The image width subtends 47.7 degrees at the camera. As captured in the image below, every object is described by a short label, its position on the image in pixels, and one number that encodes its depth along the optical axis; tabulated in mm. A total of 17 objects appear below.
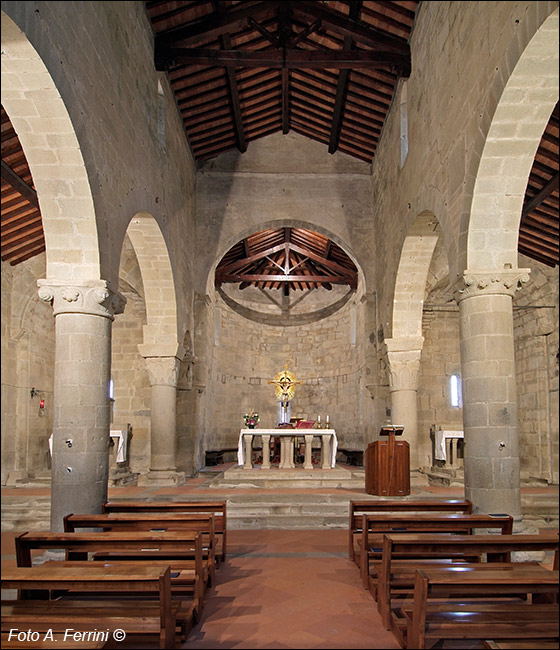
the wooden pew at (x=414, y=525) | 5637
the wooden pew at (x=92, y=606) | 3803
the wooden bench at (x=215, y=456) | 18088
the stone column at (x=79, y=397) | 7164
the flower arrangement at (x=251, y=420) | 14195
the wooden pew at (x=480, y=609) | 3752
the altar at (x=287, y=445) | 12867
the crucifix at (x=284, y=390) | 15992
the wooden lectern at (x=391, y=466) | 10273
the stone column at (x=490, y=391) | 7395
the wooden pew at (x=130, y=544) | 4625
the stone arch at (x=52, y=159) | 6246
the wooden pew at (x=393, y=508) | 6598
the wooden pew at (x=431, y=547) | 4500
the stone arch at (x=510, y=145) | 6465
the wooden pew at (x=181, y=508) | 6527
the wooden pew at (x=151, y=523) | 5773
